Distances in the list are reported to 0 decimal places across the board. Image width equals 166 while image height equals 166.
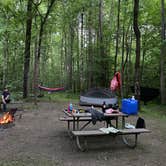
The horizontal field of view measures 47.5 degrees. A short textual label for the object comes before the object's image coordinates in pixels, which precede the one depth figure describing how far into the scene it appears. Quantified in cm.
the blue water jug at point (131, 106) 717
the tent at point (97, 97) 846
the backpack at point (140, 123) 408
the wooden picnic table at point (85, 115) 423
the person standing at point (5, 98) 696
